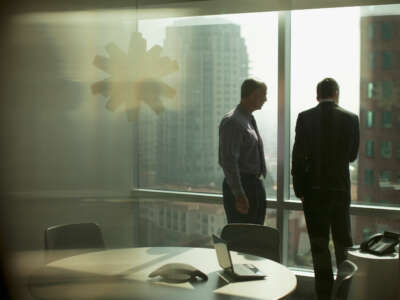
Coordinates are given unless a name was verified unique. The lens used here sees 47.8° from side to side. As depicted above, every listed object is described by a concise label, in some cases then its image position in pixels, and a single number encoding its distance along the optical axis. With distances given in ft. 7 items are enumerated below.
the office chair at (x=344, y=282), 5.60
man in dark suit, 10.21
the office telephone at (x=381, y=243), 9.01
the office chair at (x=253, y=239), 8.41
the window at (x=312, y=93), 11.98
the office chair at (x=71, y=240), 8.20
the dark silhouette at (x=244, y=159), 10.19
